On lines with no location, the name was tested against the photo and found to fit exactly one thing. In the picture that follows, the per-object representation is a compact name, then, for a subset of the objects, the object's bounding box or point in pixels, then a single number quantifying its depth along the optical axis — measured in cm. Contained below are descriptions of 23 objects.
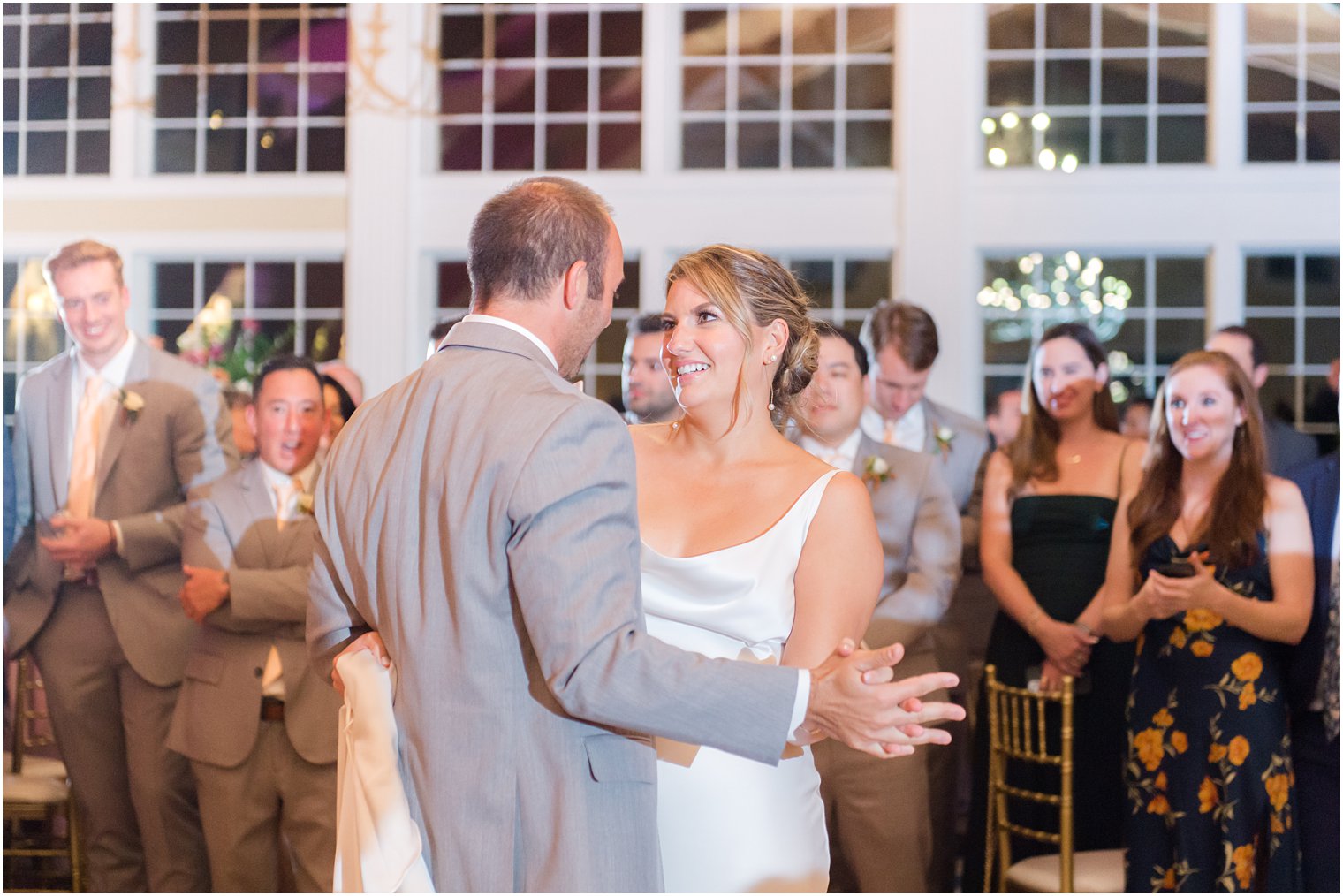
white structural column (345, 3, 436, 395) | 691
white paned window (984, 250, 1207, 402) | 673
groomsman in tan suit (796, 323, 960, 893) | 393
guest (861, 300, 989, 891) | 470
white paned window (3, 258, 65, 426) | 687
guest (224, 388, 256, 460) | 544
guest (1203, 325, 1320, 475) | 490
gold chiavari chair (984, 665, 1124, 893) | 355
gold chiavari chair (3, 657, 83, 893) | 444
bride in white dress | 238
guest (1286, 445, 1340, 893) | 349
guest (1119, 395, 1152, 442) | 602
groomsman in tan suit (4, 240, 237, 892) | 448
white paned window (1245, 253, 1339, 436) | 664
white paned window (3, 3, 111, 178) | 711
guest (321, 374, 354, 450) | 457
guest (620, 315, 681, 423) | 459
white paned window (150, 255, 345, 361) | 712
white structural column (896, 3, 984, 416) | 668
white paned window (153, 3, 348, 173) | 714
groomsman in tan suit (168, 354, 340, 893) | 397
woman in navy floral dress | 340
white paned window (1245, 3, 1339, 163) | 664
